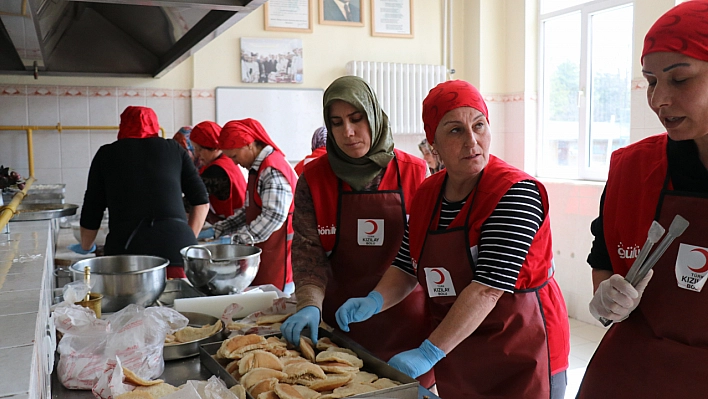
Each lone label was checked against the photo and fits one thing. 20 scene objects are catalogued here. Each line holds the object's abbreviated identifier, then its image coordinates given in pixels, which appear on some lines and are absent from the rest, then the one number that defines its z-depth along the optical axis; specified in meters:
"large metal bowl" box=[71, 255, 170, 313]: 1.99
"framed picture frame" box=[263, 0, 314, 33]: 5.79
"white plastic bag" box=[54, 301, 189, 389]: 1.49
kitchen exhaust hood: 2.09
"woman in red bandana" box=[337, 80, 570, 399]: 1.65
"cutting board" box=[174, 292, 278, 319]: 2.10
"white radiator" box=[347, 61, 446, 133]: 6.12
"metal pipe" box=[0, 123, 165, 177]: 5.14
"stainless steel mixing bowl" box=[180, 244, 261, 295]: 2.28
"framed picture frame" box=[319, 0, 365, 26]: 5.99
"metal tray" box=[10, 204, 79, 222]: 2.72
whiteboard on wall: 5.70
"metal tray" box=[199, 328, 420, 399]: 1.34
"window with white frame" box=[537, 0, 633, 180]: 5.36
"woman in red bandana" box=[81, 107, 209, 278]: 2.89
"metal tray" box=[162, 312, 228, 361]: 1.70
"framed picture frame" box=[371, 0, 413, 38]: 6.18
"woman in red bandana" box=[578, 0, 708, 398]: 1.24
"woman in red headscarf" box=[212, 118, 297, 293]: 3.30
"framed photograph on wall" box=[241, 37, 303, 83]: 5.73
